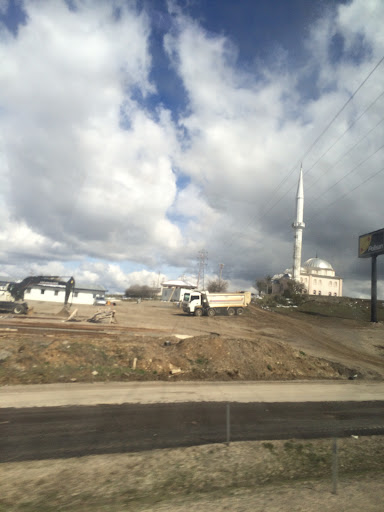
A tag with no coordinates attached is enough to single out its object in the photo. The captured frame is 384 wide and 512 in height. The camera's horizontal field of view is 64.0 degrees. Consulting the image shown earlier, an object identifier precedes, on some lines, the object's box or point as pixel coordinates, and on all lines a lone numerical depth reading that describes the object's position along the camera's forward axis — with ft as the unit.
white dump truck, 130.46
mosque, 294.87
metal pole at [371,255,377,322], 127.63
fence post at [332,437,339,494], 13.61
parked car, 196.54
